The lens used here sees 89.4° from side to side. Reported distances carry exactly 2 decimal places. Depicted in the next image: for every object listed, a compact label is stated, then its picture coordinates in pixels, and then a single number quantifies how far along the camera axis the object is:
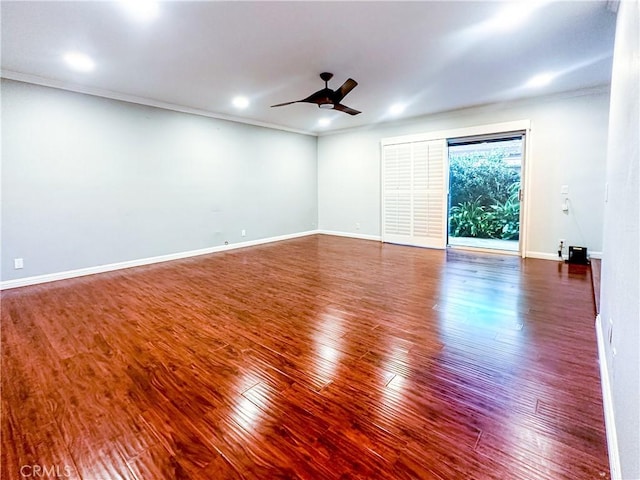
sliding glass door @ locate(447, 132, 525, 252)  7.23
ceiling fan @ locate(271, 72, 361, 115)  3.91
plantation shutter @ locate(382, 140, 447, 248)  6.28
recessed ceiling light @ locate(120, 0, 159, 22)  2.51
